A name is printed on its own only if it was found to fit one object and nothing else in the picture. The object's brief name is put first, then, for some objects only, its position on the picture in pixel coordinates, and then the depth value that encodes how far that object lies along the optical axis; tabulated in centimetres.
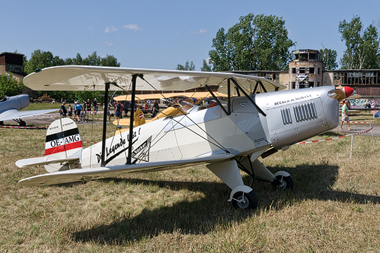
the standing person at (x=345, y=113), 1445
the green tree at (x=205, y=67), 9506
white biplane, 453
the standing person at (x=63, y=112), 2061
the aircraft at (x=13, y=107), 1668
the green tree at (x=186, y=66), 10711
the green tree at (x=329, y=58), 7519
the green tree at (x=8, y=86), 4594
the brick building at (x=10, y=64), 6619
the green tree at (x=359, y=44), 5328
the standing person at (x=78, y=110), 2184
